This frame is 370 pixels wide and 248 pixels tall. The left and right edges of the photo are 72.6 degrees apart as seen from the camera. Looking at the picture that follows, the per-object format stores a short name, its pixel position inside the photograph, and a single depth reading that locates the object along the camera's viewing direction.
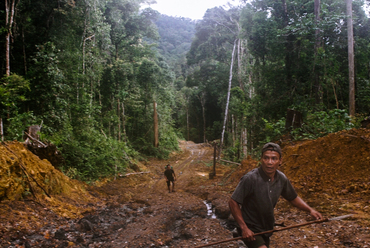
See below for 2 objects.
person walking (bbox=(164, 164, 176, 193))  13.05
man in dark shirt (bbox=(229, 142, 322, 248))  2.74
